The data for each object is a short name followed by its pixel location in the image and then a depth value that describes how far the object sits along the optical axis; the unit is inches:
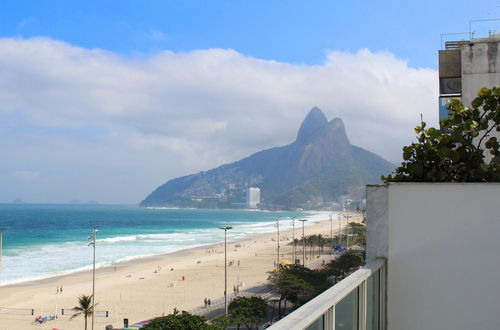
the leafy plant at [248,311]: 766.5
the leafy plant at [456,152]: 151.2
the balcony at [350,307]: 71.2
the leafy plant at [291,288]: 900.6
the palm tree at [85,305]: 860.0
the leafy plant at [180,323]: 602.2
